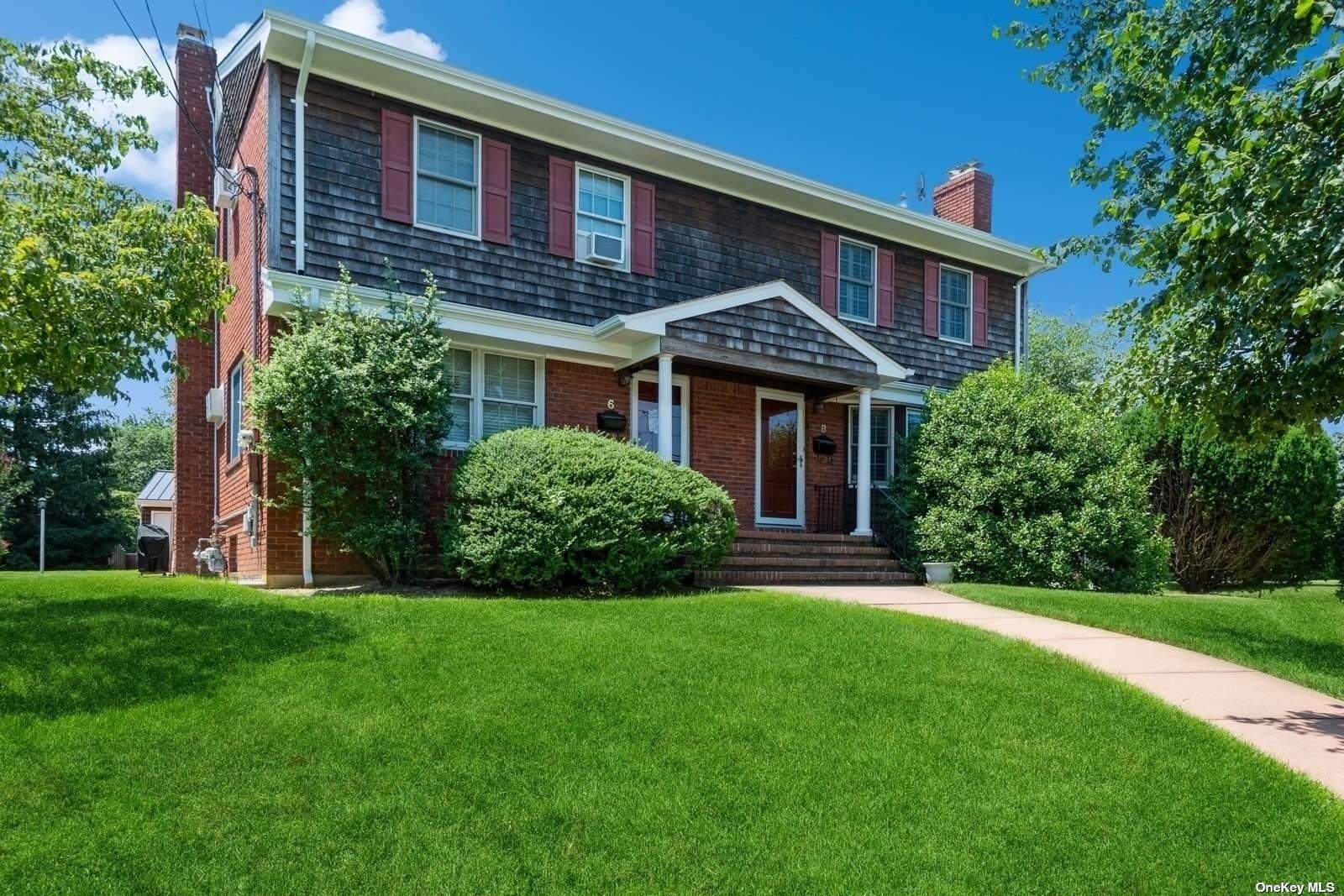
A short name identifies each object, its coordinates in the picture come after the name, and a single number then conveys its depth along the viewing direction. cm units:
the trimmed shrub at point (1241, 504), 1371
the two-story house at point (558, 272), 989
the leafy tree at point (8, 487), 2190
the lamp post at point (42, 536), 2209
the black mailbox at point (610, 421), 1148
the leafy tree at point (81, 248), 593
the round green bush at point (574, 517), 833
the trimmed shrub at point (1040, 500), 1155
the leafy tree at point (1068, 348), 3406
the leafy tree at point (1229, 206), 488
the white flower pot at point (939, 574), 1140
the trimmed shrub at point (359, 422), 873
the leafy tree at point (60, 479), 2625
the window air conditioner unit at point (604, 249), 1167
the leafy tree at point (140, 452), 4600
